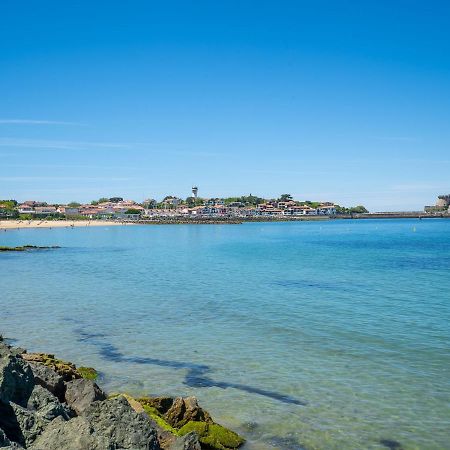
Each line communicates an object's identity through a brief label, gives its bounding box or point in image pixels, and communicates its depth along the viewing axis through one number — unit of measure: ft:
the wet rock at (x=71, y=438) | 22.45
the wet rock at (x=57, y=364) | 44.07
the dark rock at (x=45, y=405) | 27.50
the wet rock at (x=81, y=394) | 35.19
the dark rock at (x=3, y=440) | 20.22
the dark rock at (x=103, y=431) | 22.70
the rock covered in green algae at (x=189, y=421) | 34.50
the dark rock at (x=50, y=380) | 36.94
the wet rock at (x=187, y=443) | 27.18
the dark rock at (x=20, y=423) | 24.03
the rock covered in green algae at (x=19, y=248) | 243.81
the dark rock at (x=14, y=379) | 26.78
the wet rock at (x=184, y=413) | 37.17
